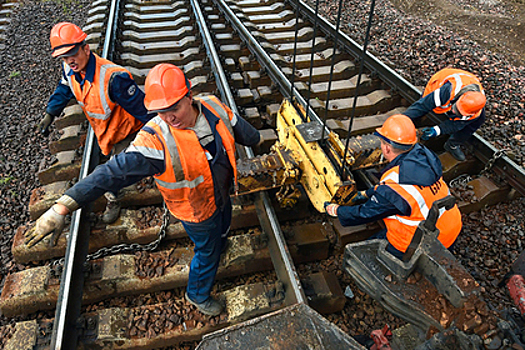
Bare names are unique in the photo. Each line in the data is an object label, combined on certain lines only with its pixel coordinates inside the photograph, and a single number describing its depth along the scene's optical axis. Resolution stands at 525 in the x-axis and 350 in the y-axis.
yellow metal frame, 3.11
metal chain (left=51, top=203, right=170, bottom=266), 3.46
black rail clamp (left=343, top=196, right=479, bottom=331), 1.49
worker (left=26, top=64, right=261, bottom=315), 2.32
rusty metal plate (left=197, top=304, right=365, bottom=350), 1.27
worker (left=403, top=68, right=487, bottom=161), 4.06
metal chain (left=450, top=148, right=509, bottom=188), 4.09
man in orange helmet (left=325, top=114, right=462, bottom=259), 2.97
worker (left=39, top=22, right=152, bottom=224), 3.44
